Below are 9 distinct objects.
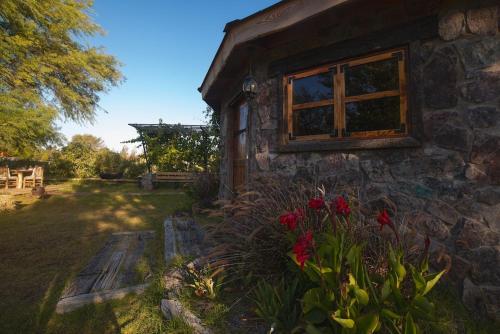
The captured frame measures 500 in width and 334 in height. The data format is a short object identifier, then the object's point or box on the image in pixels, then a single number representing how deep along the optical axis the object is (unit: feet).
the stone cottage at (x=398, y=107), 6.58
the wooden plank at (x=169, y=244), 9.57
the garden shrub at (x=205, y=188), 20.01
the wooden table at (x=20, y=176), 30.99
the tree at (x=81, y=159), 47.88
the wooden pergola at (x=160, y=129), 39.40
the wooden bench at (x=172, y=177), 36.68
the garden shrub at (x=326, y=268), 4.00
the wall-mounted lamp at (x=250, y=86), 11.41
